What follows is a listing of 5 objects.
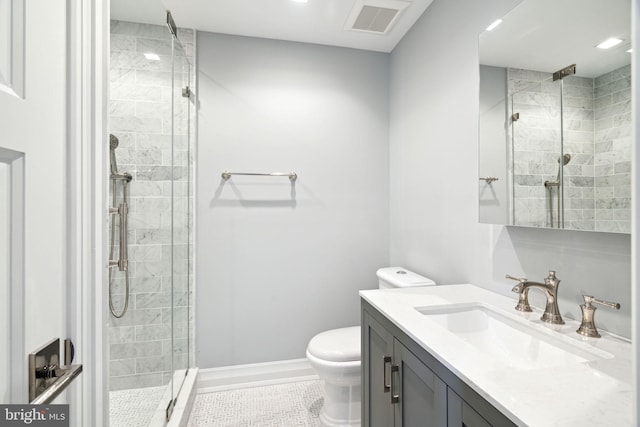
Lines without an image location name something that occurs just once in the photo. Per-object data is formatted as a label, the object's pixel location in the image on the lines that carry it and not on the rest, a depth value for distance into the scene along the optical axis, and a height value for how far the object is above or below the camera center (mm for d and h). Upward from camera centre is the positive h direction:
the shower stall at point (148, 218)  1337 -12
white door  570 +67
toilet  1709 -831
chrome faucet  1104 -282
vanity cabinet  764 -522
